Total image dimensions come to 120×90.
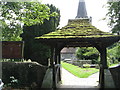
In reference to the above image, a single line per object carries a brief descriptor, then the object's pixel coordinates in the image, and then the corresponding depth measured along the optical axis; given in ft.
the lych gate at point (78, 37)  23.85
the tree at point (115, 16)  35.27
